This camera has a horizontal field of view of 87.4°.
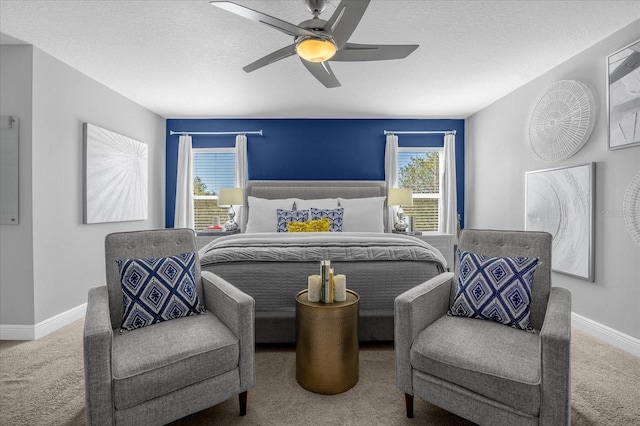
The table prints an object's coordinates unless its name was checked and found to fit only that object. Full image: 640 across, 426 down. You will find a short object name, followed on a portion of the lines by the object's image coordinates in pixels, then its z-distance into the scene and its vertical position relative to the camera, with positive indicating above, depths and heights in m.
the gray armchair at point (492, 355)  1.27 -0.62
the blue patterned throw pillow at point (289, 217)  3.97 -0.09
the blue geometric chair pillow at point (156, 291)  1.75 -0.45
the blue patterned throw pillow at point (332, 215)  3.89 -0.07
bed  2.40 -0.44
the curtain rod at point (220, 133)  5.04 +1.15
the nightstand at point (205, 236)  4.46 -0.36
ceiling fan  1.74 +1.02
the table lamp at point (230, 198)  4.58 +0.15
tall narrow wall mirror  2.74 +0.32
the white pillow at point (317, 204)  4.29 +0.07
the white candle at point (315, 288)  1.96 -0.46
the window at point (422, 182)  5.21 +0.43
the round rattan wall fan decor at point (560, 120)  2.92 +0.85
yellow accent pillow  3.68 -0.19
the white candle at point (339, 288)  1.97 -0.46
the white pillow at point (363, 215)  4.10 -0.07
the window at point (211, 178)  5.18 +0.48
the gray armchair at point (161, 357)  1.33 -0.64
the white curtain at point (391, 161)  5.00 +0.73
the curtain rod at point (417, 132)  5.06 +1.18
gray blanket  2.43 -0.30
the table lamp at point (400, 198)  4.62 +0.16
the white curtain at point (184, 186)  4.96 +0.34
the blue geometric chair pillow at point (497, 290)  1.71 -0.43
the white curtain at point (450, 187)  4.98 +0.34
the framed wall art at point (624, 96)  2.45 +0.87
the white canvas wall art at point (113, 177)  3.44 +0.37
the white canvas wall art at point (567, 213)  2.86 -0.03
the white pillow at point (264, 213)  4.13 -0.05
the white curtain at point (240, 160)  4.95 +0.72
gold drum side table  1.85 -0.76
